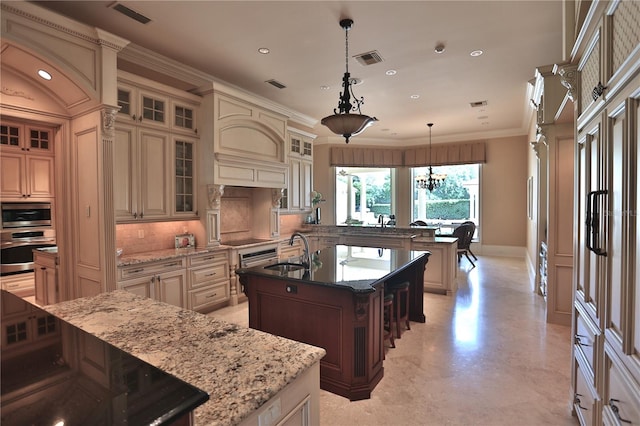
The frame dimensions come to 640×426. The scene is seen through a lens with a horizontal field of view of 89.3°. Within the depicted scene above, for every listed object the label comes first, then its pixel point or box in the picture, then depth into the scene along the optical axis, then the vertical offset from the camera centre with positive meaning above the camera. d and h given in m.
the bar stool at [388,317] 3.12 -1.11
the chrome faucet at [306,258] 2.88 -0.47
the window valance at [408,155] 8.84 +1.52
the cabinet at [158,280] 3.48 -0.79
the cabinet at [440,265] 5.00 -0.89
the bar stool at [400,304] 3.44 -1.08
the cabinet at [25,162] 3.59 +0.58
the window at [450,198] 9.20 +0.29
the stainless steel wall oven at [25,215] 3.87 -0.04
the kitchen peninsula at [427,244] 5.02 -0.59
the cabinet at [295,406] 0.97 -0.64
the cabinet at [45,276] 3.70 -0.77
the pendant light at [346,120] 3.01 +0.84
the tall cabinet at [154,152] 3.67 +0.72
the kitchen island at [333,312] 2.46 -0.84
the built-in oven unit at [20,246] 3.89 -0.41
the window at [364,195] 9.96 +0.44
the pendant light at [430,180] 8.38 +0.75
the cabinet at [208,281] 4.11 -0.94
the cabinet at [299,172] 6.03 +0.72
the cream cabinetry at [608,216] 1.29 -0.04
